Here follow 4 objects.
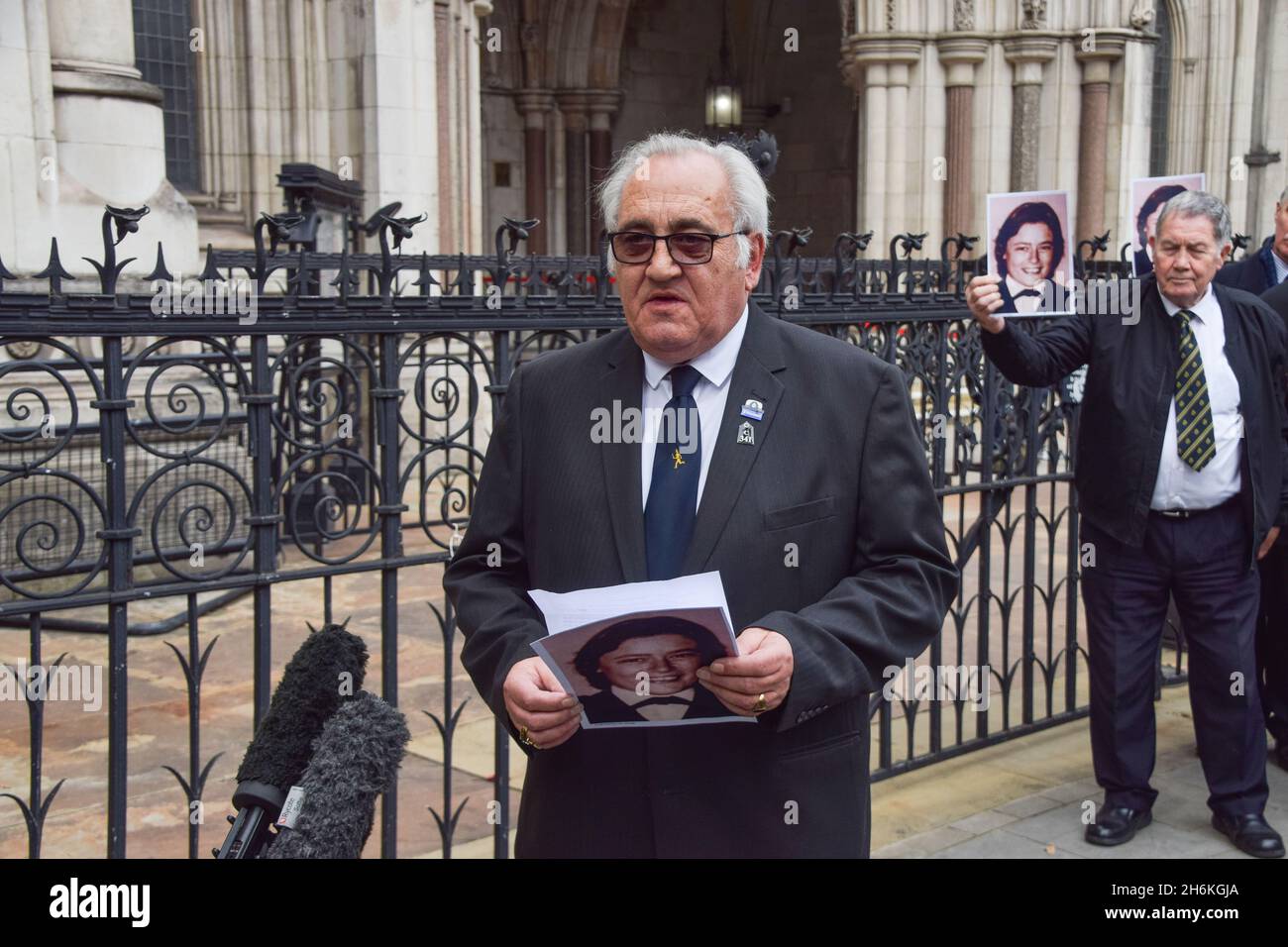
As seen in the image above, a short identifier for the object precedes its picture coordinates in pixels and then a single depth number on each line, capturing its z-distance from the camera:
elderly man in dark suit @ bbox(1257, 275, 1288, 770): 5.75
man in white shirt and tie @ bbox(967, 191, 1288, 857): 4.89
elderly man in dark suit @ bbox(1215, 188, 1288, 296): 6.00
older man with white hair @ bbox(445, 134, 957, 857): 2.55
